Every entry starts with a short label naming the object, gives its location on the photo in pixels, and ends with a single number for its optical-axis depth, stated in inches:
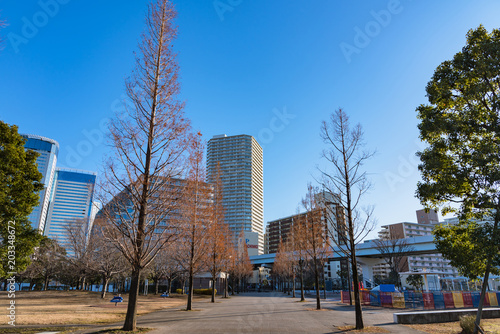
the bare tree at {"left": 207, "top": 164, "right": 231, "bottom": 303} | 1161.5
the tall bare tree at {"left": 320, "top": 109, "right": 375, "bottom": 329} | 538.0
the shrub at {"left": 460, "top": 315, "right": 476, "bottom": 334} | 416.5
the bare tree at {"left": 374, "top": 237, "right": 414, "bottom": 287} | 1978.6
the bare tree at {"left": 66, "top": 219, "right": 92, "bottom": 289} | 1354.6
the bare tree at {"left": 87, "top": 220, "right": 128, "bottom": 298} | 1296.8
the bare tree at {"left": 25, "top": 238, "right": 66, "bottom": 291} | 1603.1
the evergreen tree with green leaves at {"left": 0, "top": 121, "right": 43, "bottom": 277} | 557.5
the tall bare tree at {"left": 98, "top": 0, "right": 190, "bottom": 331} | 446.0
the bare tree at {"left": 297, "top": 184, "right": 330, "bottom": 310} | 1104.8
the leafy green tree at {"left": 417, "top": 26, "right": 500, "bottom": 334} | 399.2
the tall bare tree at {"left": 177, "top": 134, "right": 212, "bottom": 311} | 932.0
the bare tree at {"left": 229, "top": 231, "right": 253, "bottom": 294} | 2257.1
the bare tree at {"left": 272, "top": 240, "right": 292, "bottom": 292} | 1879.9
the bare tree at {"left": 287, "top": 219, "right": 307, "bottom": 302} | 1192.2
